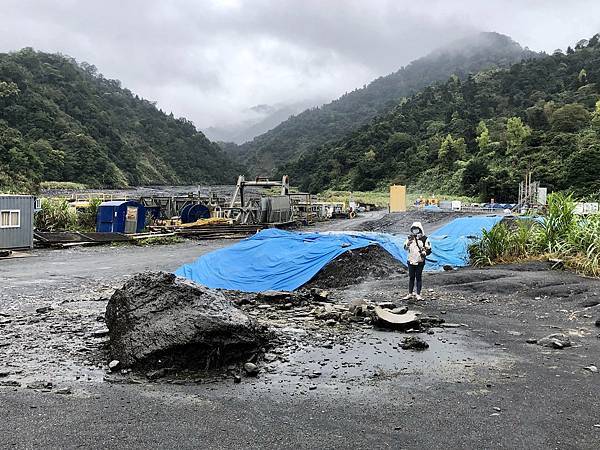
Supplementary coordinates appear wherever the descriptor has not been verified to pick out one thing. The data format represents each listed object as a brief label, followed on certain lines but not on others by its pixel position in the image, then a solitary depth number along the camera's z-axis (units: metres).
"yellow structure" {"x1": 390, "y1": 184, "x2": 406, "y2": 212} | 43.31
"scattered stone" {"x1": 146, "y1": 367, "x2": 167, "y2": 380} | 5.98
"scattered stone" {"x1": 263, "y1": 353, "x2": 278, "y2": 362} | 6.83
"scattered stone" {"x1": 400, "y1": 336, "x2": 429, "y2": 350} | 7.34
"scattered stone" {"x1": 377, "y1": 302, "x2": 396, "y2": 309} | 9.29
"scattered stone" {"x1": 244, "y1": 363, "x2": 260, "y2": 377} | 6.20
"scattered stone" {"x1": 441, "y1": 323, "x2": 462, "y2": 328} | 8.61
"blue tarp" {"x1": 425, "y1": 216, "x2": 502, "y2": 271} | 14.84
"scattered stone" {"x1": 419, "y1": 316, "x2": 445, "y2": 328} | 8.66
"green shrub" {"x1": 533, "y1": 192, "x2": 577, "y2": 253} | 13.17
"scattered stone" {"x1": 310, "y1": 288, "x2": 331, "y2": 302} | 10.62
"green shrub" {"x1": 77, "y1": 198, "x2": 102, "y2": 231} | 28.12
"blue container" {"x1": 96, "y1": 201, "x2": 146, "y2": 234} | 26.95
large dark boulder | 6.29
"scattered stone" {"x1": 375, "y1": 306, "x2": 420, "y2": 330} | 8.43
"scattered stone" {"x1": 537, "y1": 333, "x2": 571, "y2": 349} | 7.27
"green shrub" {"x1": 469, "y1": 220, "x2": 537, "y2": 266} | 13.81
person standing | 10.52
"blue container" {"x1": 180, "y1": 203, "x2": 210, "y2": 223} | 34.09
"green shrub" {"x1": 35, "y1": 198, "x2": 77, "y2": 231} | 25.95
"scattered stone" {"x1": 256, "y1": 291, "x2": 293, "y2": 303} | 10.53
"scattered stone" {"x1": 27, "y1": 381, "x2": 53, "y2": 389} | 5.71
